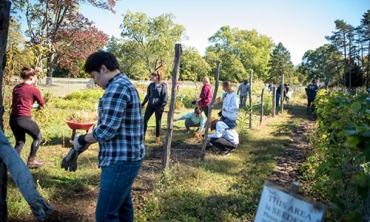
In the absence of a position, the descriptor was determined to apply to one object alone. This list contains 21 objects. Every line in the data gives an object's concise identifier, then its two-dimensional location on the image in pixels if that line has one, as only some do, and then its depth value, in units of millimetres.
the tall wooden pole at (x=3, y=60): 2275
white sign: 1297
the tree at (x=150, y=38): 40250
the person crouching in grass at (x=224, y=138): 6002
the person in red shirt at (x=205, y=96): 7793
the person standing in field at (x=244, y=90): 14883
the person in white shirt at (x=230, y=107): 6008
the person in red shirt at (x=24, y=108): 4090
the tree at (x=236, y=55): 55719
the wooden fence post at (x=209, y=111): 5441
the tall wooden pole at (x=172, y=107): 4323
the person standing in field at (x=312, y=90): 12973
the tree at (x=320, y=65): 47850
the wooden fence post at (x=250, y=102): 9242
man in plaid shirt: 1944
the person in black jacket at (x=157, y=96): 6566
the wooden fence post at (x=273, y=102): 12486
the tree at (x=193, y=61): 43125
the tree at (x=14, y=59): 6125
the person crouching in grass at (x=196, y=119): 7528
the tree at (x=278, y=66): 62188
